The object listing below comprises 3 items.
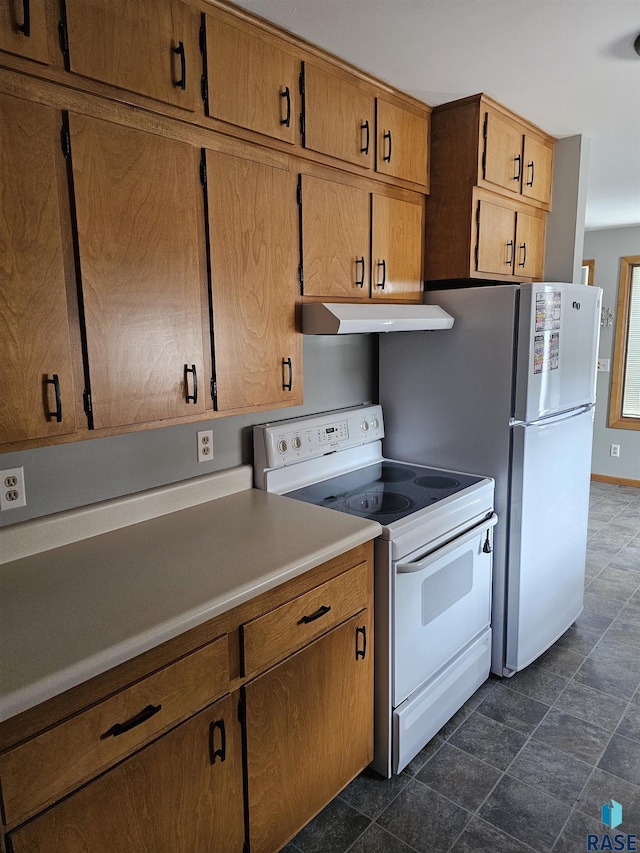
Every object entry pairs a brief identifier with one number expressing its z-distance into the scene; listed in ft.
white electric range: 6.15
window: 17.24
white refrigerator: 7.56
